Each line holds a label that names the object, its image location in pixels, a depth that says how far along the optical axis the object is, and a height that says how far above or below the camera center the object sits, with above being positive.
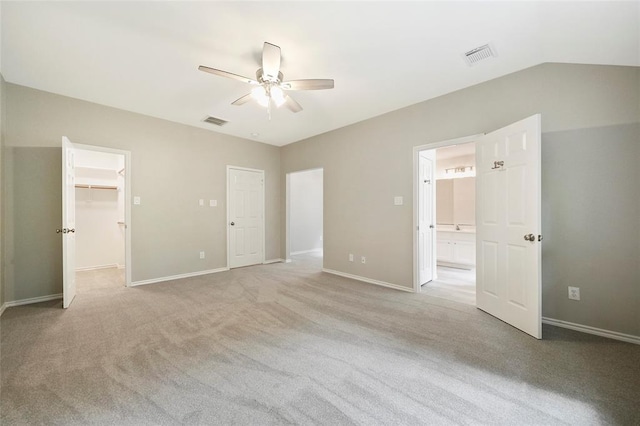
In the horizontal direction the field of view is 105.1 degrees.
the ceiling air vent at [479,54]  2.35 +1.57
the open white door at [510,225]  2.31 -0.15
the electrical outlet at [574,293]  2.45 -0.83
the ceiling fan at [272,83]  2.17 +1.30
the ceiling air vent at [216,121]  4.24 +1.64
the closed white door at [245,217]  5.14 -0.08
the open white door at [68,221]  3.01 -0.09
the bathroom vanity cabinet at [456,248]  4.95 -0.77
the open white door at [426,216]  3.74 -0.07
